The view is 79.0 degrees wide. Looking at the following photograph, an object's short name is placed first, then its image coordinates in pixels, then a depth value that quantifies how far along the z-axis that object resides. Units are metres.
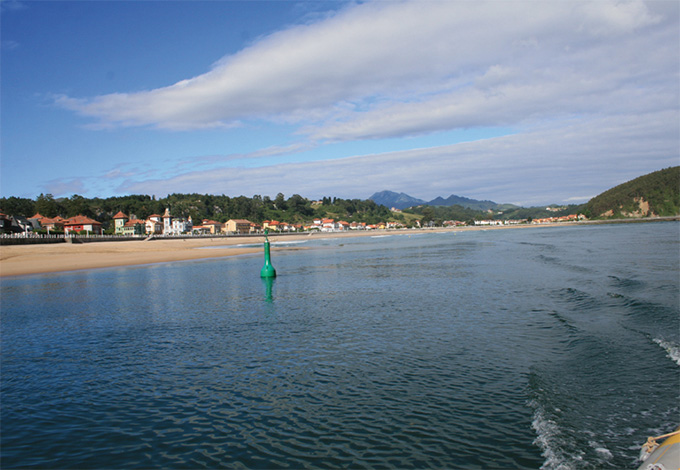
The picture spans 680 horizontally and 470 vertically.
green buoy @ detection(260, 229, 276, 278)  26.95
